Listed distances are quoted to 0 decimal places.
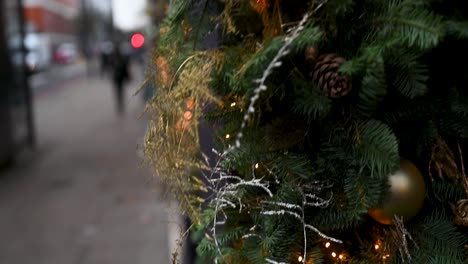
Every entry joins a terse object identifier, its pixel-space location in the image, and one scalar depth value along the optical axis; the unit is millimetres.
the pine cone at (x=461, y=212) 1118
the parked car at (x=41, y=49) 35125
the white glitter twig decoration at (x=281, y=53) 941
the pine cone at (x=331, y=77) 1013
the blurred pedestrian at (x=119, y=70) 13922
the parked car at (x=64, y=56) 42750
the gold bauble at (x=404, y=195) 1055
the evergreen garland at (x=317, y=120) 1005
